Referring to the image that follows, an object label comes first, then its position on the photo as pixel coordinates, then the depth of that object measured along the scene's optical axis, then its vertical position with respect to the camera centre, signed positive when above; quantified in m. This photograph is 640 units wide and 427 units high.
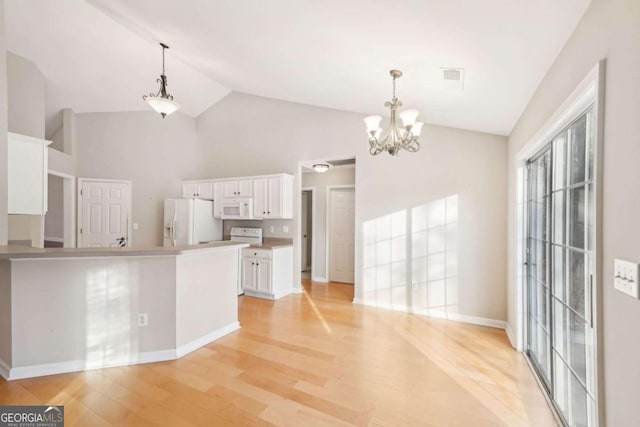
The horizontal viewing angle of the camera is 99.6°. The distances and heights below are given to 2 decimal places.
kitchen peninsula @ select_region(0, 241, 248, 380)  2.24 -0.83
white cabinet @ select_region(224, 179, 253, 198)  5.01 +0.49
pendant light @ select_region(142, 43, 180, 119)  3.10 +1.31
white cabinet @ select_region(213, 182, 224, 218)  5.28 +0.34
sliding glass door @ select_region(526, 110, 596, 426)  1.49 -0.39
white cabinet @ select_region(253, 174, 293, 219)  4.74 +0.32
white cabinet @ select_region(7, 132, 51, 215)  3.15 +0.48
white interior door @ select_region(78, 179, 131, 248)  5.02 +0.04
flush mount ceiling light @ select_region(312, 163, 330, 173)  4.77 +0.85
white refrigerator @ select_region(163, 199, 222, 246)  5.04 -0.14
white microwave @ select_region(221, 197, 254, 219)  4.95 +0.12
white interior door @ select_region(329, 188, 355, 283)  5.64 -0.41
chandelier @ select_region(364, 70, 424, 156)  2.38 +0.81
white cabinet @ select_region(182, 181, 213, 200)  5.43 +0.51
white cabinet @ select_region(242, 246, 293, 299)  4.52 -0.99
